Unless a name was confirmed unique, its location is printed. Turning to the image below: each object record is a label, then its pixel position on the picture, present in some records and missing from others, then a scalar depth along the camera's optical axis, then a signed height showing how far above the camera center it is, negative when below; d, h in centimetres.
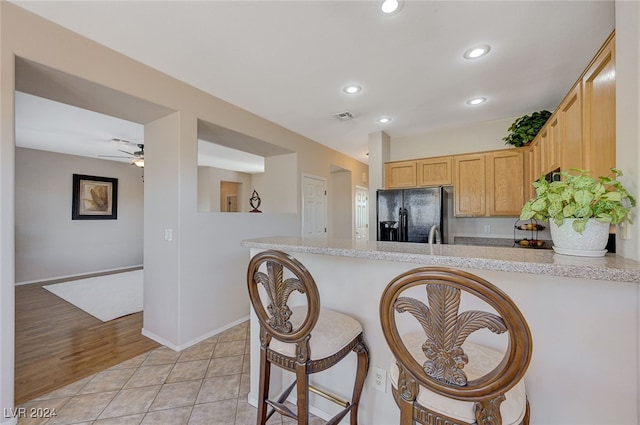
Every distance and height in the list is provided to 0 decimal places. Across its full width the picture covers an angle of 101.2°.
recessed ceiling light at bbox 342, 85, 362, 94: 265 +127
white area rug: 346 -127
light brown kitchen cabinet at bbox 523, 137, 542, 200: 291 +56
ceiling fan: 419 +96
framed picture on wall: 538 +32
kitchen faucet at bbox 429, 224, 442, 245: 140 -13
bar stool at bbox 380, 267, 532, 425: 68 -43
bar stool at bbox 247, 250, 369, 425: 111 -58
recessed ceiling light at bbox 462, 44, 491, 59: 201 +127
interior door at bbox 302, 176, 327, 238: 427 +11
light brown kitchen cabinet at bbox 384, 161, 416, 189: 403 +61
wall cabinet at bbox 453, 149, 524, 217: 338 +40
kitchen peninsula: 94 -41
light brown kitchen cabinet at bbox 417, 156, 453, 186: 378 +62
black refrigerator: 345 +0
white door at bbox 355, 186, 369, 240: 597 +0
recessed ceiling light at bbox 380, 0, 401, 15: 157 +126
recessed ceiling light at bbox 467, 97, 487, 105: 291 +127
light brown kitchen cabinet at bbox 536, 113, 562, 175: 231 +63
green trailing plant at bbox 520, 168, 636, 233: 99 +5
